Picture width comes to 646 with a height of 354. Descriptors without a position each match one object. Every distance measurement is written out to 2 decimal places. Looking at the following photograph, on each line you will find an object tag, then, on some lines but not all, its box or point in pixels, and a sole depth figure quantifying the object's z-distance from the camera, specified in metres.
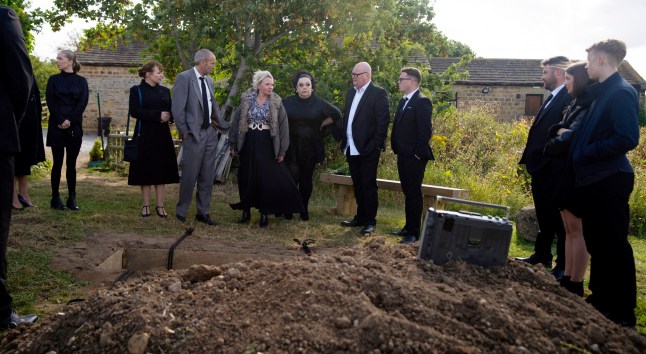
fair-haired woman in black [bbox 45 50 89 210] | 7.98
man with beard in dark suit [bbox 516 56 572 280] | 6.00
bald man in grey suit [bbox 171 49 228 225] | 7.63
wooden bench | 8.52
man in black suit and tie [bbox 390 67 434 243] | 7.24
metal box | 4.31
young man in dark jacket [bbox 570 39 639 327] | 4.36
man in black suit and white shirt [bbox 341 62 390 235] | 7.82
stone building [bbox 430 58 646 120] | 31.48
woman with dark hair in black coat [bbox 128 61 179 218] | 7.66
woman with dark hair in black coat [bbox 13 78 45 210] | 7.29
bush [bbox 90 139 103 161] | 15.45
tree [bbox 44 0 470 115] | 11.71
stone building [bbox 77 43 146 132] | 30.17
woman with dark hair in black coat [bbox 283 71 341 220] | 8.30
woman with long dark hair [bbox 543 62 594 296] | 4.95
